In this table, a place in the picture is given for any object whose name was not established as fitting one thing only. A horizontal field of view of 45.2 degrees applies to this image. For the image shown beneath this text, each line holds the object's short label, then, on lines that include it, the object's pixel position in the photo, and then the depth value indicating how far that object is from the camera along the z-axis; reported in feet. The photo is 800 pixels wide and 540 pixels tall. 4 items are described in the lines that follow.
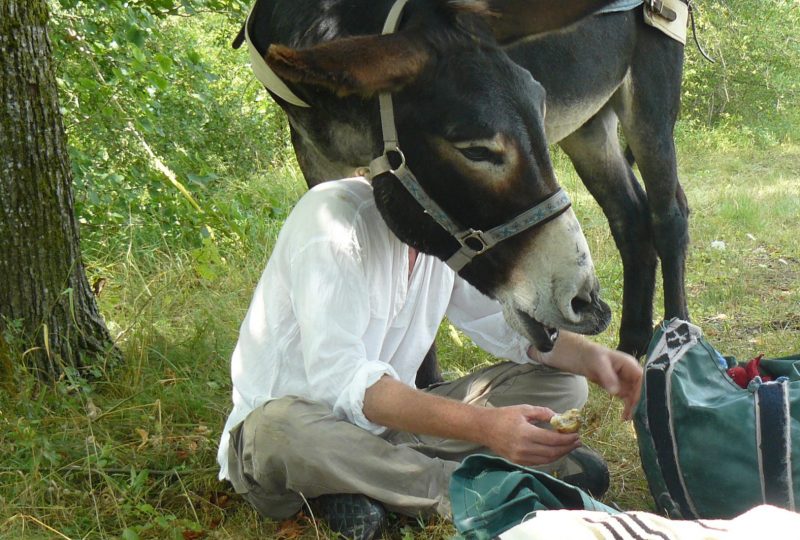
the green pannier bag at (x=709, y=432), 6.41
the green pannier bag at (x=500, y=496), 5.90
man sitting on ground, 7.23
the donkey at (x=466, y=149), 7.89
